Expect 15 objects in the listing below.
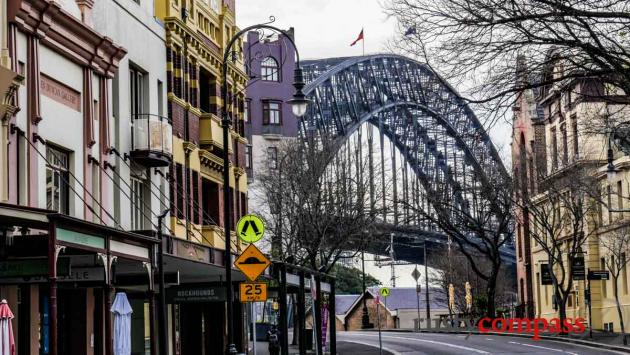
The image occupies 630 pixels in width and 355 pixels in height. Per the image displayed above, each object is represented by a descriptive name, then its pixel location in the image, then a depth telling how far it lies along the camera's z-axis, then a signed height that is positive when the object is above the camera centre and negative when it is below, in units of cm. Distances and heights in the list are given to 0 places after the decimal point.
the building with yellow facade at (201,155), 3806 +468
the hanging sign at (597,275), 5797 +43
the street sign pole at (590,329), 5868 -204
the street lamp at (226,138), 2806 +359
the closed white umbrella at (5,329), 1908 -39
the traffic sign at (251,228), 2964 +156
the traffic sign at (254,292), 2866 +7
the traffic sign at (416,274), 7924 +102
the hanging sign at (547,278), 6975 +46
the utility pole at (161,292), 2816 +14
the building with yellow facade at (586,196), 6481 +497
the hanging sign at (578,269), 6153 +80
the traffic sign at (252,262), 2764 +72
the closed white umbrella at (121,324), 2470 -48
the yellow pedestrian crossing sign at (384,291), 5808 +1
